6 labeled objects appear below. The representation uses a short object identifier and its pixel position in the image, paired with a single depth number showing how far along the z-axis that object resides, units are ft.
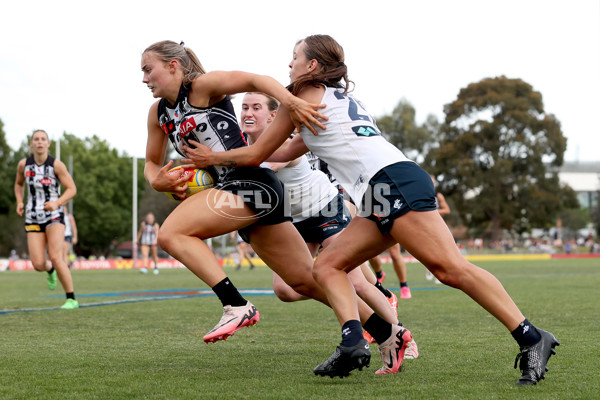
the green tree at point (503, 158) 196.44
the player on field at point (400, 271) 38.45
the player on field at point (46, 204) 34.27
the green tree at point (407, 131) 219.82
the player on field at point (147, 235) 88.48
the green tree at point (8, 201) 206.60
